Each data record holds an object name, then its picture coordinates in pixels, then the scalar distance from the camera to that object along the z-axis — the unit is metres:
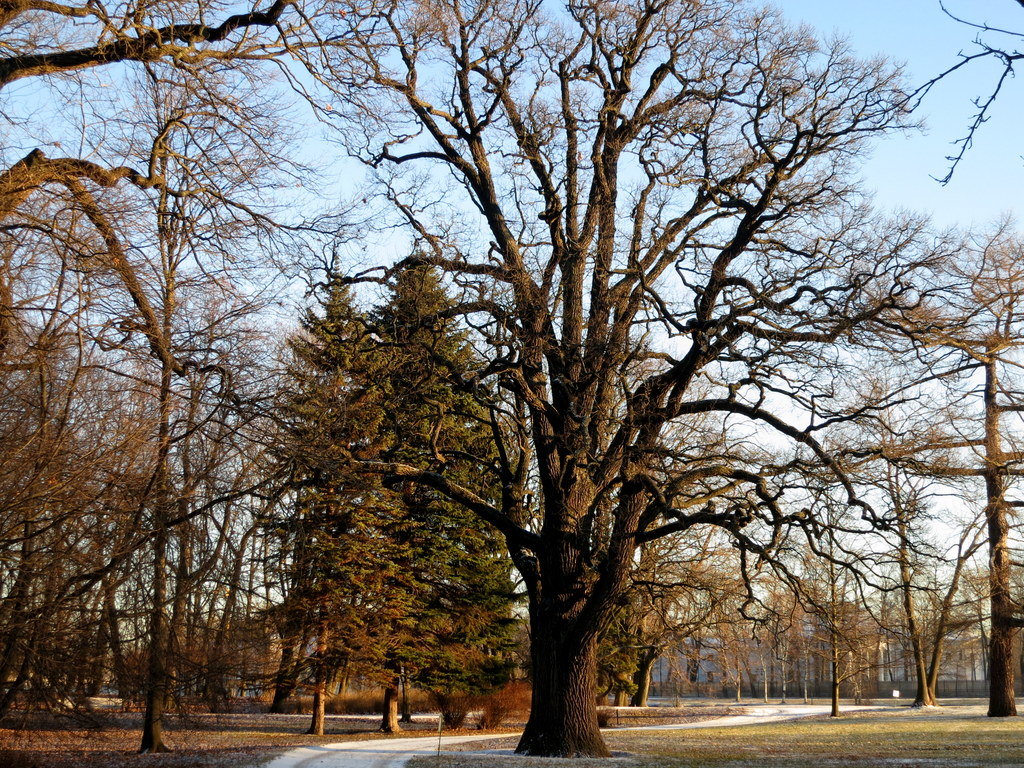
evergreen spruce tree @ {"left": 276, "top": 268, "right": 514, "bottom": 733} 24.84
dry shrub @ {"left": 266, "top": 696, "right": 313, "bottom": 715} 39.36
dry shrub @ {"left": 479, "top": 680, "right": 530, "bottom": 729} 29.95
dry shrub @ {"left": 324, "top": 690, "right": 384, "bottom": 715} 40.25
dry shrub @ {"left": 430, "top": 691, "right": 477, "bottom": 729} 29.94
